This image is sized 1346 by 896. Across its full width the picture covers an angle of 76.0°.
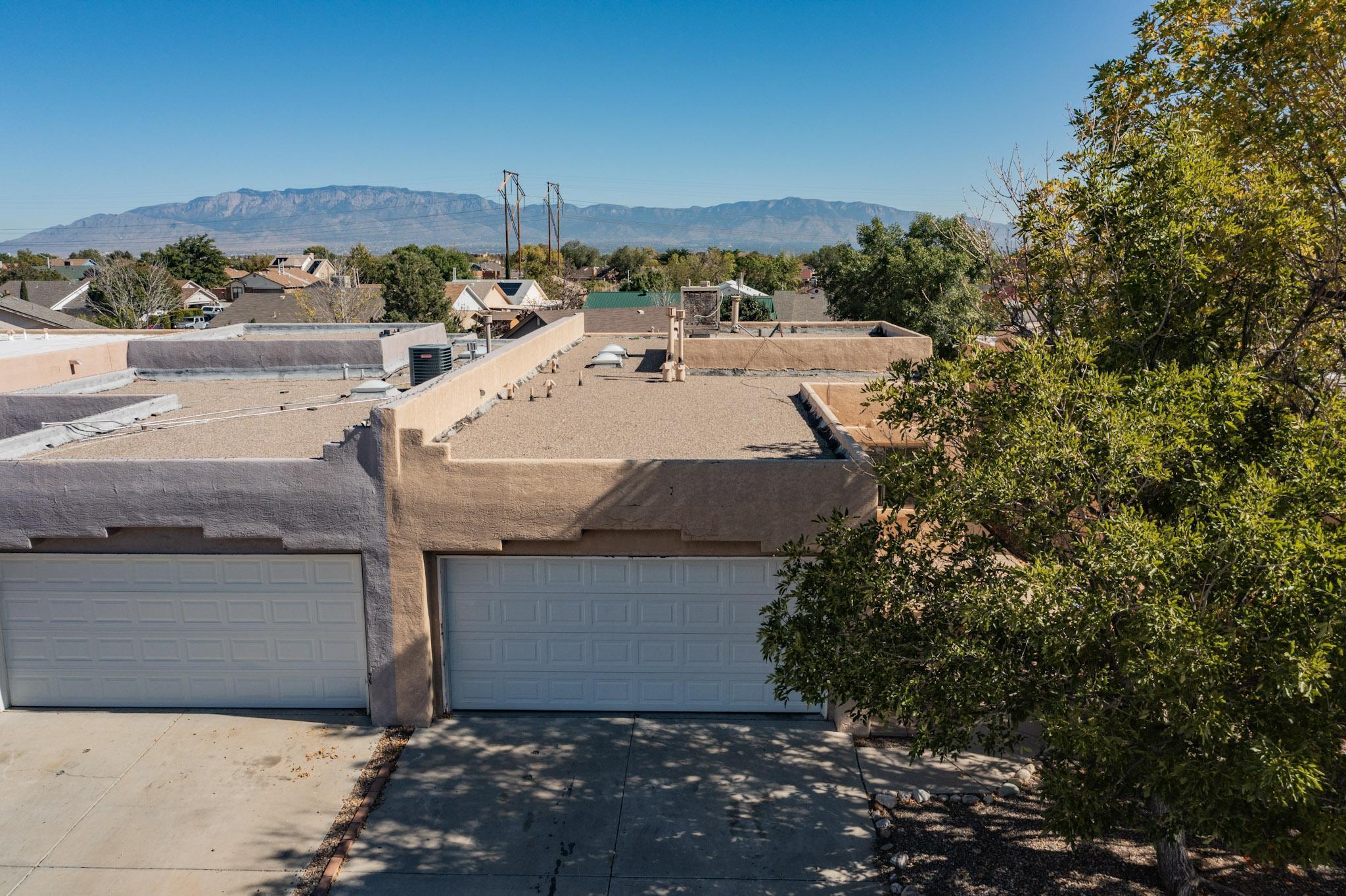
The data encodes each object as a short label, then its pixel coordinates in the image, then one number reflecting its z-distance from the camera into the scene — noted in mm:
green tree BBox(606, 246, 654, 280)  119875
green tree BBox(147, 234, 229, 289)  101375
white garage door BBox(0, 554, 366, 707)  11336
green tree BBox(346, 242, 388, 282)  90181
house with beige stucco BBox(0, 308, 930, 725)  10602
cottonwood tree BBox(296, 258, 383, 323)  51469
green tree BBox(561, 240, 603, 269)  126331
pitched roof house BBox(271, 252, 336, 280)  133638
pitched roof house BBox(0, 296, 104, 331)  51281
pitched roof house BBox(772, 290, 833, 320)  60750
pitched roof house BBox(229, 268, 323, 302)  88938
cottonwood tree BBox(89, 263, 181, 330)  67000
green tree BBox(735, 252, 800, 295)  95500
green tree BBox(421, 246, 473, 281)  108938
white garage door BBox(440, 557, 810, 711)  11328
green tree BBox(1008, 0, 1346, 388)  7570
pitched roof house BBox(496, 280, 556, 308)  73312
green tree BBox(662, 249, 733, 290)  92812
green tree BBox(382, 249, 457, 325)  57844
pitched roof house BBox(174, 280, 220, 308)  91125
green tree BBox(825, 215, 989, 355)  42375
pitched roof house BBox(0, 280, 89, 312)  80062
